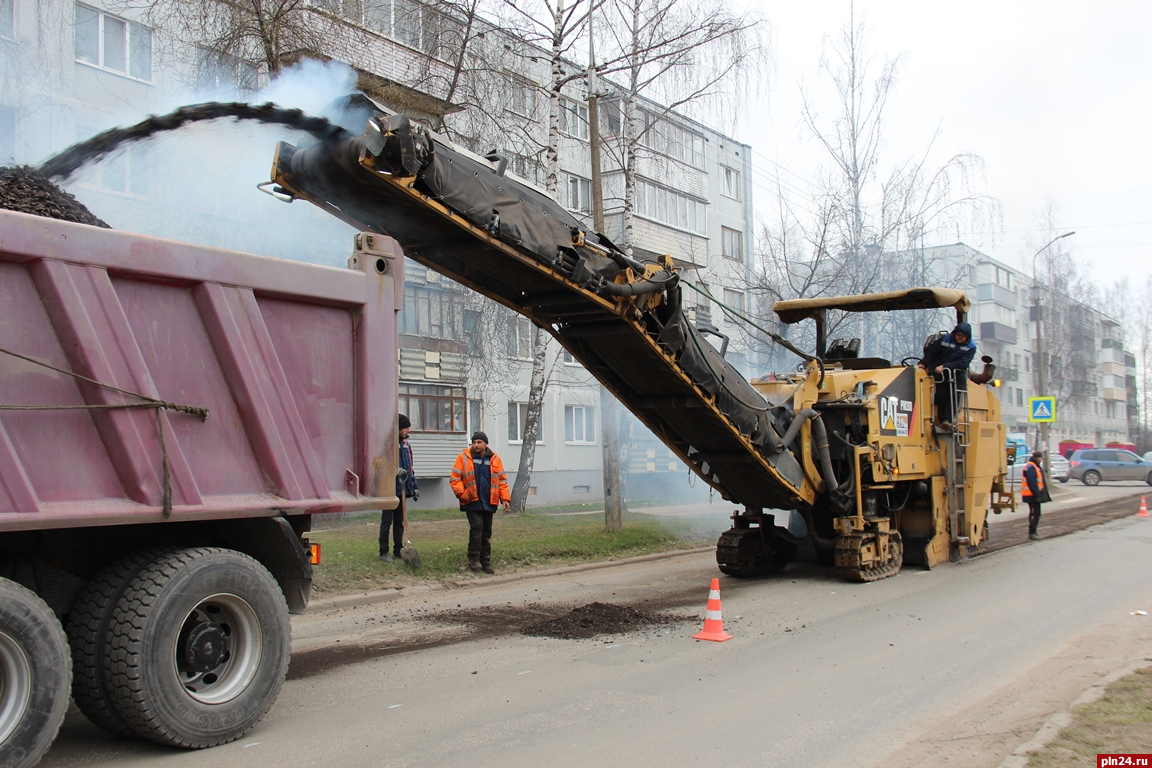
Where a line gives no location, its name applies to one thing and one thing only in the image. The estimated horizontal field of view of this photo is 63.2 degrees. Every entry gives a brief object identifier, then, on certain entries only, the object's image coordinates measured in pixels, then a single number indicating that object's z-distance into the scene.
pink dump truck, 4.27
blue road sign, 28.12
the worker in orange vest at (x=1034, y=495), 16.11
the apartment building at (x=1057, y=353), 53.97
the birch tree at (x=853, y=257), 21.67
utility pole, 15.23
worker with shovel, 11.16
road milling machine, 6.30
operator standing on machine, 12.11
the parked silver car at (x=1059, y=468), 40.94
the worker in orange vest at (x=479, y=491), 11.52
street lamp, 35.23
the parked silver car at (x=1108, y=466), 39.81
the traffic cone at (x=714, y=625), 7.71
